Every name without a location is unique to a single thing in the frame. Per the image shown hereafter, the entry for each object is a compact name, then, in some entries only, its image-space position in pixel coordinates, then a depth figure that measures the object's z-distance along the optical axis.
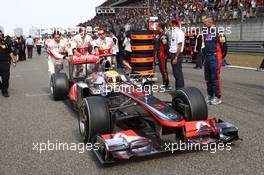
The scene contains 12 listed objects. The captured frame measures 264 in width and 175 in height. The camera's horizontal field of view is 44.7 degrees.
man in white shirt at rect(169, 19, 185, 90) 7.49
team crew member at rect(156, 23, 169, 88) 8.62
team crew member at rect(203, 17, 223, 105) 6.60
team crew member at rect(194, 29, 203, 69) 12.71
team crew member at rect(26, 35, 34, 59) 25.89
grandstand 18.45
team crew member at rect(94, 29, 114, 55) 10.80
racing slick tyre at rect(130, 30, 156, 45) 10.87
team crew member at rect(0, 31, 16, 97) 8.38
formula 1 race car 3.76
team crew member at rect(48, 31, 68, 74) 9.33
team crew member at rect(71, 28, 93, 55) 10.02
